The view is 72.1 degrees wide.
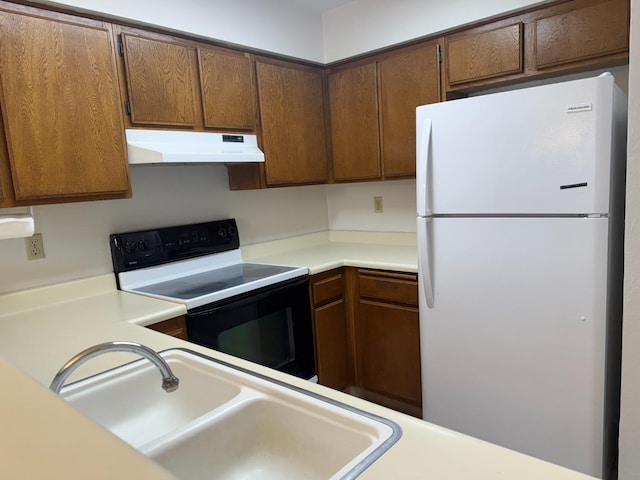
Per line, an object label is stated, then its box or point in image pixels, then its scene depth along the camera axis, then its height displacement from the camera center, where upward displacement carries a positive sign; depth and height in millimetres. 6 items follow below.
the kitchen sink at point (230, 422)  813 -474
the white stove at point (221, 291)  1911 -428
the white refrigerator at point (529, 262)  1553 -338
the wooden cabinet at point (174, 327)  1701 -499
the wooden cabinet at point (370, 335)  2320 -825
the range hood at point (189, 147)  1923 +239
